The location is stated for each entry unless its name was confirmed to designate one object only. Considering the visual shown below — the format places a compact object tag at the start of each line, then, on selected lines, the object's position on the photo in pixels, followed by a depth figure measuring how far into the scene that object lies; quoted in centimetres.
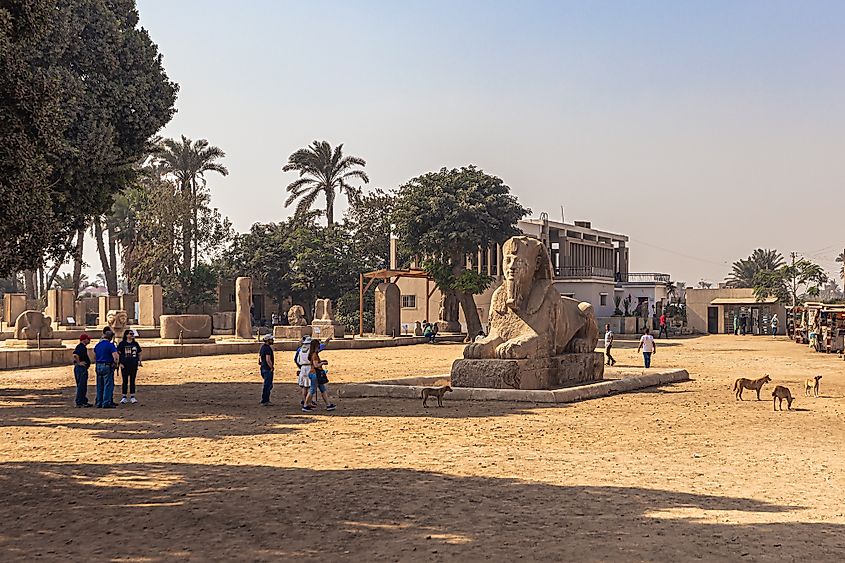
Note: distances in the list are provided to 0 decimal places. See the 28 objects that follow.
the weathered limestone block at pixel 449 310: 5024
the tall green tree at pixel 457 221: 4572
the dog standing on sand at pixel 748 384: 1773
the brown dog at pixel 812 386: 1862
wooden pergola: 4422
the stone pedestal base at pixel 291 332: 4147
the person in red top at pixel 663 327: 5291
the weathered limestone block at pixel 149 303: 4416
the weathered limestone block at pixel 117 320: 3241
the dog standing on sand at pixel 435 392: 1620
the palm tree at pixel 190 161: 5912
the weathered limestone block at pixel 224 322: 4988
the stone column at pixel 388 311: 4438
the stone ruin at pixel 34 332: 2956
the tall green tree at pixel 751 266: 9869
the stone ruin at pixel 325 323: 4203
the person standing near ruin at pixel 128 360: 1773
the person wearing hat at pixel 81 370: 1706
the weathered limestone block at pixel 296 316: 4316
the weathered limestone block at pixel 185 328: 3369
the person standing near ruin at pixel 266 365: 1742
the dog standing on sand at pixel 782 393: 1586
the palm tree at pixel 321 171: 6081
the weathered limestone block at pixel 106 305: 4856
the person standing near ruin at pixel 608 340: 2642
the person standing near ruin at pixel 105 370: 1683
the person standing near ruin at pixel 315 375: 1639
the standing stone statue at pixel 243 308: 4047
